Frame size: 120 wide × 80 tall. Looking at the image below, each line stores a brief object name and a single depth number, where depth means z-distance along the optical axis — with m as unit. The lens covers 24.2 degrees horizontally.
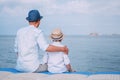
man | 4.19
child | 4.40
